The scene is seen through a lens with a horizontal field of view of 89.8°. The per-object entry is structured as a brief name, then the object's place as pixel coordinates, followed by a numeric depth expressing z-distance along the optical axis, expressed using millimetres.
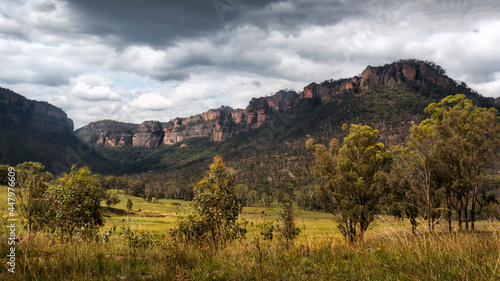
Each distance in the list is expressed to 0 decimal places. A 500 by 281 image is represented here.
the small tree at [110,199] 73250
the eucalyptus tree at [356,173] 21672
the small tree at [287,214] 21800
